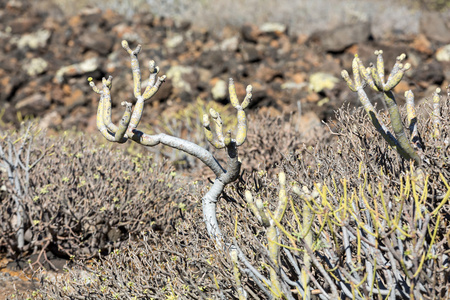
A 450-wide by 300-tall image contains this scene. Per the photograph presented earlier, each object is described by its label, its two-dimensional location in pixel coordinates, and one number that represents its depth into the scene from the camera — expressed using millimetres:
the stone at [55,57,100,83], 18937
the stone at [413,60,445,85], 15055
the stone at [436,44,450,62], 16875
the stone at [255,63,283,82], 16703
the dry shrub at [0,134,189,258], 7488
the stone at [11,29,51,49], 21625
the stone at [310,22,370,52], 18312
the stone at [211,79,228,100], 15328
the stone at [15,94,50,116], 17328
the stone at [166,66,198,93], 16672
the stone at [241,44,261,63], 18344
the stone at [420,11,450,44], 18109
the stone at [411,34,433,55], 17500
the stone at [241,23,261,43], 19719
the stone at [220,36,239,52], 19156
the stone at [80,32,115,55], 20203
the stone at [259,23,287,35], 19906
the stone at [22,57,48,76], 19719
